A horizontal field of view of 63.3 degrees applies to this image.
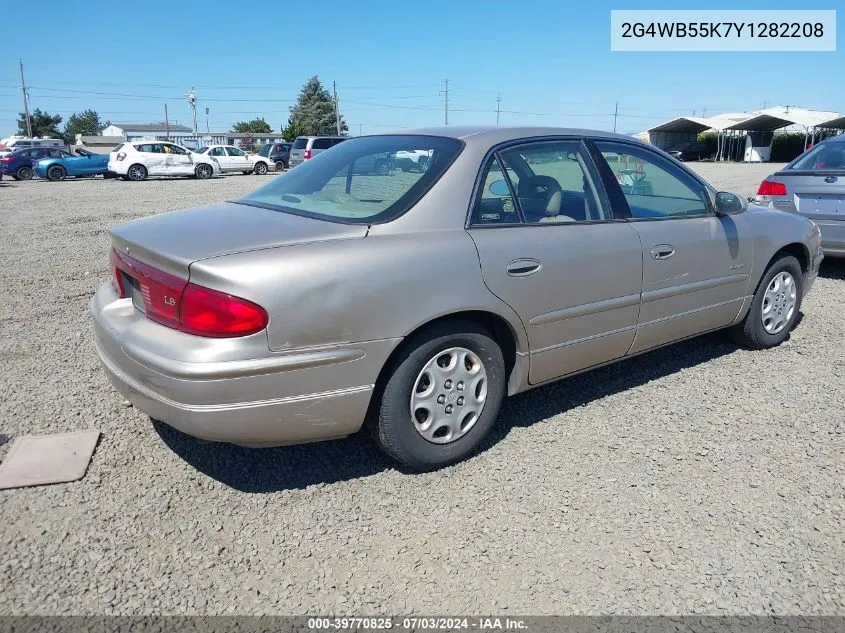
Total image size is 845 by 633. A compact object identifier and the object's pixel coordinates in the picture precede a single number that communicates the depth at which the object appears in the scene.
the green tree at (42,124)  92.94
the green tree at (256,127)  114.88
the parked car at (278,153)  34.78
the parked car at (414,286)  2.70
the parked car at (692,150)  53.94
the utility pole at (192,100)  77.62
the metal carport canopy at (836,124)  47.62
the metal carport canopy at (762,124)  50.00
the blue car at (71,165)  27.56
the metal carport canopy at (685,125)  54.78
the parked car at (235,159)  32.25
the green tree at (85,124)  127.50
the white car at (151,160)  26.56
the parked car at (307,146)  27.97
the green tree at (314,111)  95.50
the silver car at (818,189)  6.71
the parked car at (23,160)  26.95
